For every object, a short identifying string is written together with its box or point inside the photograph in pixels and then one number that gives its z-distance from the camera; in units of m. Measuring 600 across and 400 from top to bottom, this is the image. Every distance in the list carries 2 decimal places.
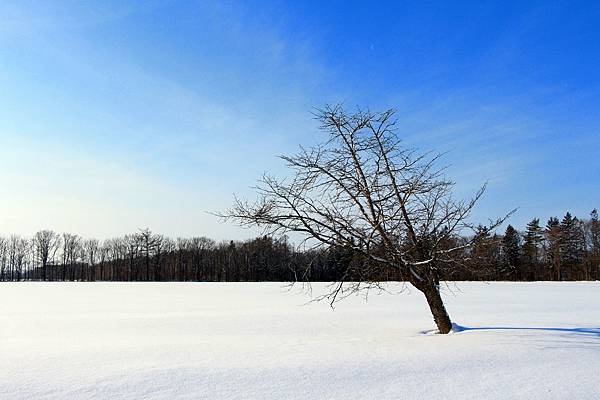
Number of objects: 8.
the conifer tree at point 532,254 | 71.00
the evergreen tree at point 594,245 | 71.06
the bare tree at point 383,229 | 10.34
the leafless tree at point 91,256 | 108.88
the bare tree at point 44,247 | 102.91
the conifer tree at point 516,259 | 62.16
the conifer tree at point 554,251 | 69.54
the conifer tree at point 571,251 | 70.44
